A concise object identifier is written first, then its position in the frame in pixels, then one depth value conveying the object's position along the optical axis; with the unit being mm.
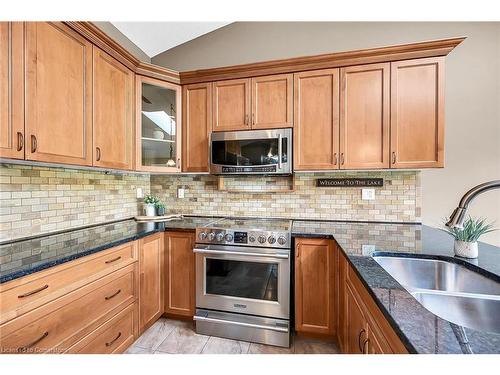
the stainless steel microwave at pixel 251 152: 2115
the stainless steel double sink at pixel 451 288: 910
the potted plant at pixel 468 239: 1212
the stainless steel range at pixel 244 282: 1833
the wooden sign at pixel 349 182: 2250
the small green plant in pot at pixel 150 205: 2475
